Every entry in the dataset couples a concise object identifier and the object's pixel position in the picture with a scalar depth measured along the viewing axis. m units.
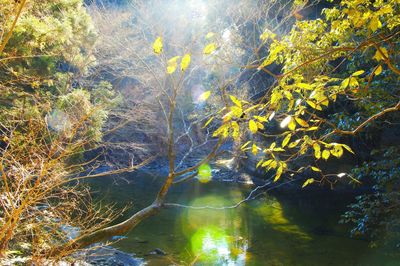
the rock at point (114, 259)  8.05
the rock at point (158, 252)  9.02
